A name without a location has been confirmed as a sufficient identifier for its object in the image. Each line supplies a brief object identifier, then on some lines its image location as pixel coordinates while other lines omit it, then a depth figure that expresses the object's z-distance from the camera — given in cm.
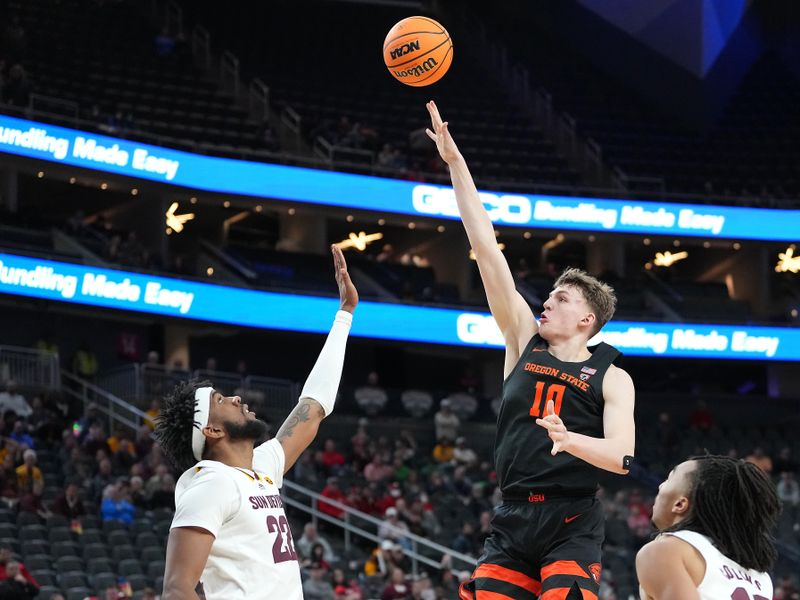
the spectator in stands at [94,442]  1856
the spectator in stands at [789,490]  2344
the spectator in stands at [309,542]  1664
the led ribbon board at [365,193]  2522
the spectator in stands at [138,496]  1731
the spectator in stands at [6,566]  1354
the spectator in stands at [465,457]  2258
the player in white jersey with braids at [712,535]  420
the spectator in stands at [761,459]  2244
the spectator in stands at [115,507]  1672
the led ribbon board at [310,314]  2381
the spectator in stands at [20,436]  1798
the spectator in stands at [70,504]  1636
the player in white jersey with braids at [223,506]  455
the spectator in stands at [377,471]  2069
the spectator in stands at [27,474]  1661
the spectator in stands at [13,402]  1895
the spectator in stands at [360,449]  2148
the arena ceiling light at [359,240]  3130
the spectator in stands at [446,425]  2423
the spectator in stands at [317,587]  1538
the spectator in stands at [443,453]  2298
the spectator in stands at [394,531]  1777
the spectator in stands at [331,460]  2092
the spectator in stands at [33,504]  1599
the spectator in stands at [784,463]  2530
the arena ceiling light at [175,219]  2894
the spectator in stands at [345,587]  1524
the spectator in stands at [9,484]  1614
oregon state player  518
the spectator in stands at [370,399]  2522
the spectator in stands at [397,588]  1570
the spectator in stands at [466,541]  1870
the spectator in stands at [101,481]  1731
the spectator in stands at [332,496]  1884
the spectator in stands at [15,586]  1300
